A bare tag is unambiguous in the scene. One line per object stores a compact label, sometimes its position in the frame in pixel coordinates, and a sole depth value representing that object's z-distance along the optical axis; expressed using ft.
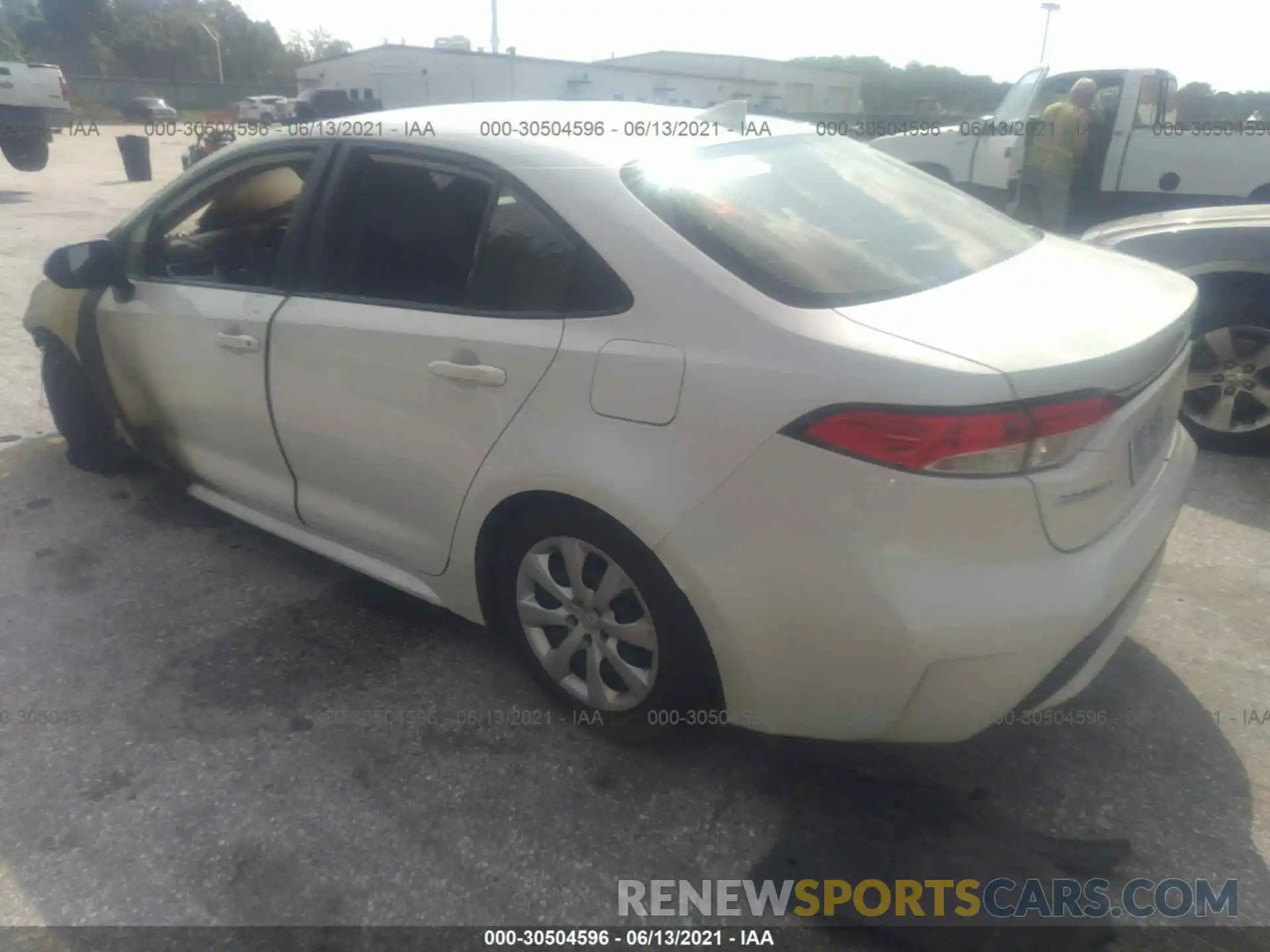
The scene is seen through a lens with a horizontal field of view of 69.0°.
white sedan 6.21
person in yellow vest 25.61
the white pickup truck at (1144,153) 26.32
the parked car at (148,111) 141.08
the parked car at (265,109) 112.98
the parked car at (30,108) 46.60
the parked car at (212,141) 42.32
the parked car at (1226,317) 14.03
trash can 55.06
